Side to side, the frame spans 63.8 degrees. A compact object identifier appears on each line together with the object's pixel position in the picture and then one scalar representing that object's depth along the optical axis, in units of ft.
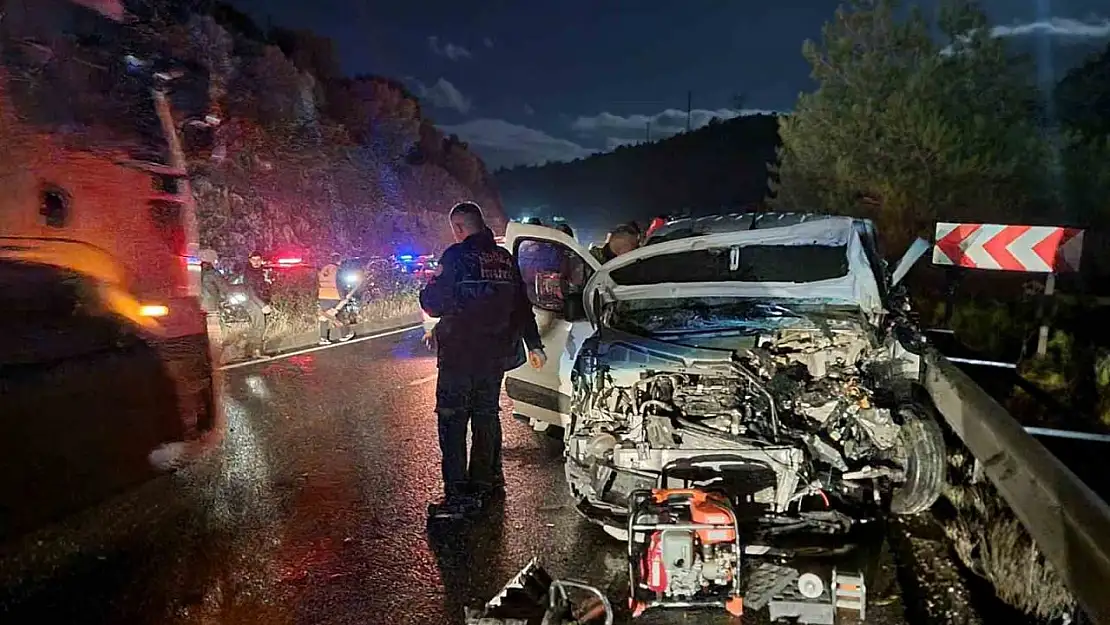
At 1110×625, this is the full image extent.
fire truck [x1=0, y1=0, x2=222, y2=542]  16.24
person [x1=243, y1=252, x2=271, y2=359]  37.52
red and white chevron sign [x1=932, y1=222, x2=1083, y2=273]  27.20
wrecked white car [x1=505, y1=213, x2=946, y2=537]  15.14
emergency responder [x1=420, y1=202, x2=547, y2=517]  17.92
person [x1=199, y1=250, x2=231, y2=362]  35.86
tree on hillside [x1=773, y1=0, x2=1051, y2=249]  56.13
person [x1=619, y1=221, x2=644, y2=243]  31.35
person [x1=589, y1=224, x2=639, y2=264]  29.53
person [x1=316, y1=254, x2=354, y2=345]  42.47
